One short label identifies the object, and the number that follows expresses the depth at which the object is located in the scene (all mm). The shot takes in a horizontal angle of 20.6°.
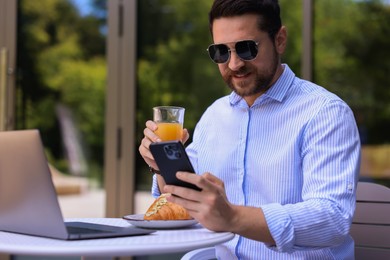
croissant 2704
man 2638
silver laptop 2422
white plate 2659
